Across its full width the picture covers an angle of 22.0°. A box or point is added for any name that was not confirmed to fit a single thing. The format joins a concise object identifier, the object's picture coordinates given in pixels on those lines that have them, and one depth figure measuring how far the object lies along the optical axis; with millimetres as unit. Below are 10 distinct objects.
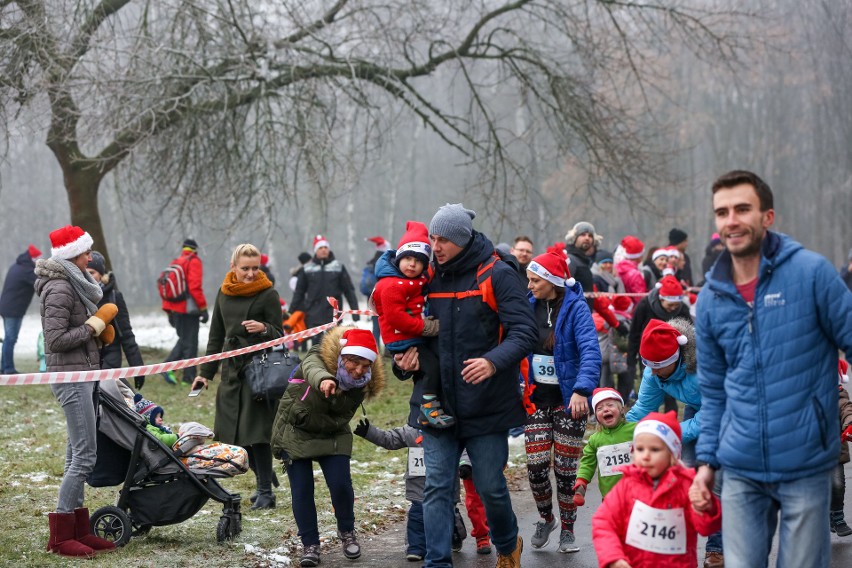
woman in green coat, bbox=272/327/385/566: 12495
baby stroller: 13375
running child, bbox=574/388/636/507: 11700
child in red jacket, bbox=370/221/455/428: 10866
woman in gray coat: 12920
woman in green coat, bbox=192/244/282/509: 15406
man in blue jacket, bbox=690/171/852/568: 7614
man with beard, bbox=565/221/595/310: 21515
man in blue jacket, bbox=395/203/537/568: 10881
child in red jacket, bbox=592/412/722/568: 8780
